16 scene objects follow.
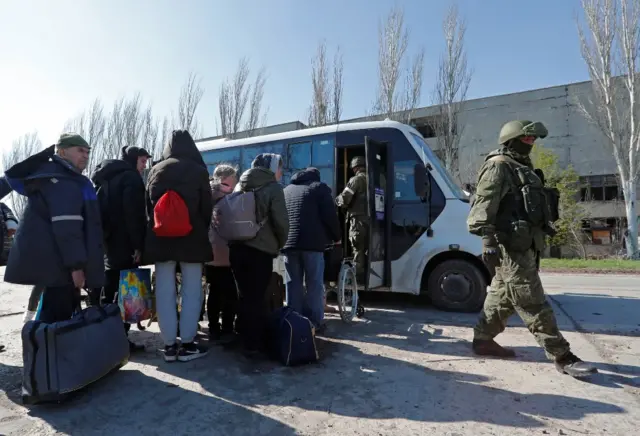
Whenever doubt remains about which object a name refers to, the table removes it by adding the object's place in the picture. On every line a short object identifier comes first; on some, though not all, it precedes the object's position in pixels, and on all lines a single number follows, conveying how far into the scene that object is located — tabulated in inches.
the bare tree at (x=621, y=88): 713.6
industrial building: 1083.1
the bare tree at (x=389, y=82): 866.1
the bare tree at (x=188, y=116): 1071.0
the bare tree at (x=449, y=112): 870.4
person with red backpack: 132.7
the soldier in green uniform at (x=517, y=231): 128.6
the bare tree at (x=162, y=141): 1152.8
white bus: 217.3
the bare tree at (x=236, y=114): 1029.2
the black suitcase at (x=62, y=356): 104.0
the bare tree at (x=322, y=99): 926.4
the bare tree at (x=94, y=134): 1197.1
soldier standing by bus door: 214.4
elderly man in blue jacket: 110.2
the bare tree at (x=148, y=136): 1166.3
